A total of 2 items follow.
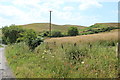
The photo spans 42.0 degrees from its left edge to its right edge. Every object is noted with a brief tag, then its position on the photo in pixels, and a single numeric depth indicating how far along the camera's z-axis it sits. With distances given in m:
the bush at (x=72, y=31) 42.97
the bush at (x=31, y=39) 13.63
